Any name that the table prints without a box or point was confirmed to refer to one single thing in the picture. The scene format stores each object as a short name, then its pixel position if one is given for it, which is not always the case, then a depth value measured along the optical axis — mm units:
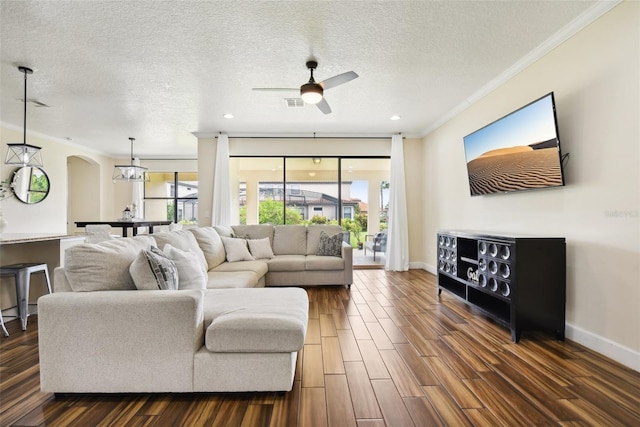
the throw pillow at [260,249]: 4539
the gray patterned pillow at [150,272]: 1887
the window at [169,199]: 7996
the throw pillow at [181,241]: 2785
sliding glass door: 6027
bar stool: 2800
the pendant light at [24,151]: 3076
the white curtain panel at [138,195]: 7742
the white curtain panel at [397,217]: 5680
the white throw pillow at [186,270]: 2285
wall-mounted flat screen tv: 2568
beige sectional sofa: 1707
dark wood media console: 2543
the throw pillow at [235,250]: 4102
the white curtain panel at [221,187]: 5660
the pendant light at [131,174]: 5570
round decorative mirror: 5309
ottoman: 1715
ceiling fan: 2691
